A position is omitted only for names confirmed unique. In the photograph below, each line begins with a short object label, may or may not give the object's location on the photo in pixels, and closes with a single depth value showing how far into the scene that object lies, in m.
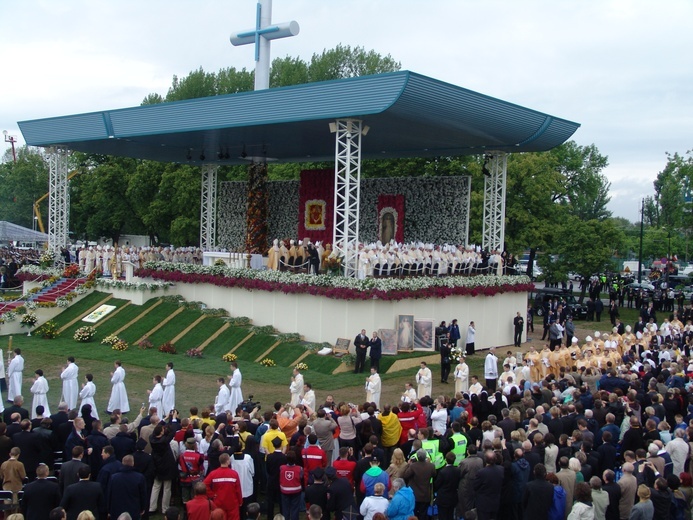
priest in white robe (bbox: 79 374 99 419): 13.46
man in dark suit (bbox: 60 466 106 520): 7.87
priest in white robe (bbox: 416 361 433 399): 15.78
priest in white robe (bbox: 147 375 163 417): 13.25
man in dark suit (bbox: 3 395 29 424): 10.98
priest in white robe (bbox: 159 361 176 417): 15.33
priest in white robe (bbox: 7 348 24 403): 16.02
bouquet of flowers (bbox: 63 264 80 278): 29.56
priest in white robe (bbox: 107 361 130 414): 15.34
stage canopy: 21.00
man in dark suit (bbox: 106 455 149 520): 8.49
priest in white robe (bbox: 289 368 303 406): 14.80
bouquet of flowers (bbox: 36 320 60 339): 25.17
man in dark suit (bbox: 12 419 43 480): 9.84
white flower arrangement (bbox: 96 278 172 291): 26.81
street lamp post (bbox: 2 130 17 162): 78.69
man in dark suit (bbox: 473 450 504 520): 8.86
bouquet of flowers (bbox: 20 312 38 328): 25.77
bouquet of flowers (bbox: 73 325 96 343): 24.41
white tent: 52.56
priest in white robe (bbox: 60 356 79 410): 15.23
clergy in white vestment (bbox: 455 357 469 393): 16.94
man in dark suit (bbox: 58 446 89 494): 8.52
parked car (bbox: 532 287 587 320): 34.31
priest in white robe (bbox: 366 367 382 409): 14.95
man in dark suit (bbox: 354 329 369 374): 20.23
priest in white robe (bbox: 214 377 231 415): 14.06
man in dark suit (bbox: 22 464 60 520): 7.99
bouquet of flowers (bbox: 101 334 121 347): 23.80
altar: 26.50
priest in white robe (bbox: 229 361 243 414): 15.12
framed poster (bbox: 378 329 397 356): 21.77
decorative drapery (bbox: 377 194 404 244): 32.09
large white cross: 28.11
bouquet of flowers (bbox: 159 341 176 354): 22.92
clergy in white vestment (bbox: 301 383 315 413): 13.11
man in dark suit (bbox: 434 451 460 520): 9.17
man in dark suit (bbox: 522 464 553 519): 8.45
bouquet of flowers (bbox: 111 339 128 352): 23.20
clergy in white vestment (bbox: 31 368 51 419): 13.94
